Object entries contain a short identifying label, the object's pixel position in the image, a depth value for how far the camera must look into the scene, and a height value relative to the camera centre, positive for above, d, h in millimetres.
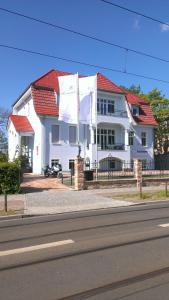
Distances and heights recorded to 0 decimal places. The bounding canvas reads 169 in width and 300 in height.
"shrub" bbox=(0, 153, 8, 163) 13529 +192
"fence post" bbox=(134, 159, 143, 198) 15399 -700
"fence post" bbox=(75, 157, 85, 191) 13879 -665
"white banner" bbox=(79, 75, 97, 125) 18437 +4867
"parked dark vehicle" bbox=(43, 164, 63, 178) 18857 -740
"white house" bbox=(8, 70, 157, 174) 22110 +2983
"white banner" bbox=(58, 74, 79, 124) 18167 +4611
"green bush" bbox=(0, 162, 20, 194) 12239 -771
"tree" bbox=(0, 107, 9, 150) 34806 +3850
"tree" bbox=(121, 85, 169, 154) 31170 +5342
